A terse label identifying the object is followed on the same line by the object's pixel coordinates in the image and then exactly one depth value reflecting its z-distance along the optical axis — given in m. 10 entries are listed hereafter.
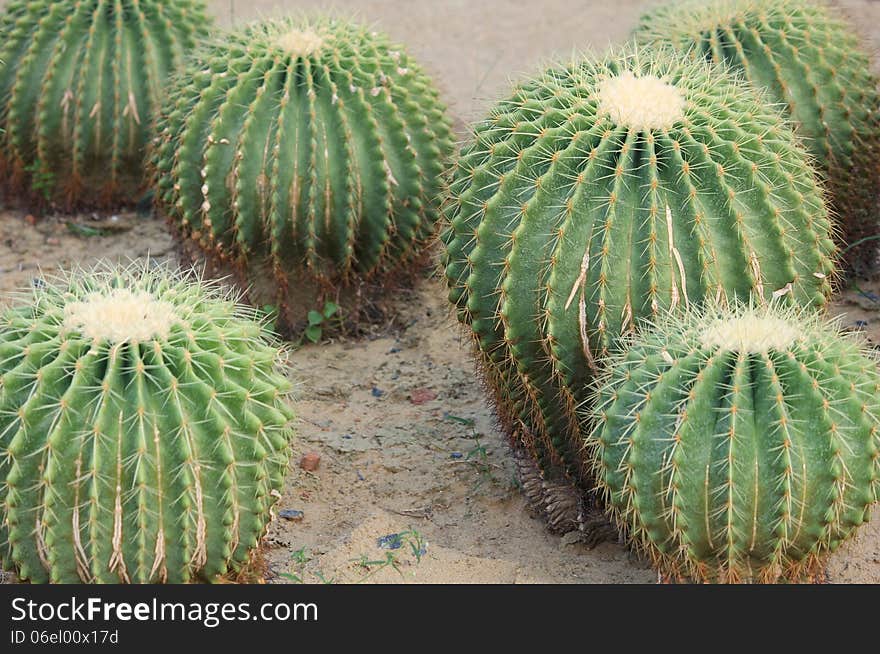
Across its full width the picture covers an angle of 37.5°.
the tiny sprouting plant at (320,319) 5.30
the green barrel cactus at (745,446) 3.31
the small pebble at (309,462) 4.58
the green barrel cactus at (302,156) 4.96
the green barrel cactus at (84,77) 6.02
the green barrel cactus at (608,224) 3.76
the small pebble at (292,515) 4.29
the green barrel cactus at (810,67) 4.95
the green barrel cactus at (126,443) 3.34
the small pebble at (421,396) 5.05
